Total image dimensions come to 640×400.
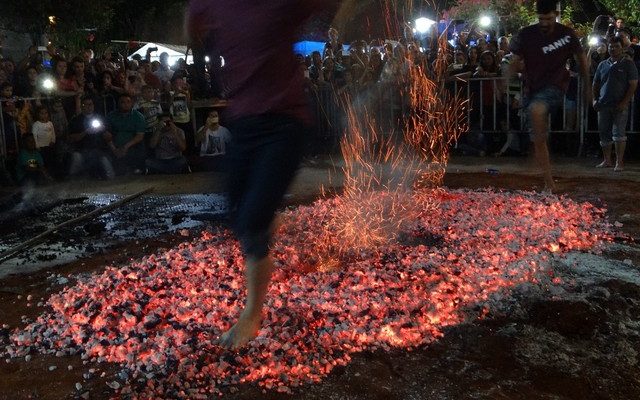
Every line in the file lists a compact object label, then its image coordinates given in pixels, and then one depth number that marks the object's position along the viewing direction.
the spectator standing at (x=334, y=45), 14.30
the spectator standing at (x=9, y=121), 10.73
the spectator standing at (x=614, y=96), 9.46
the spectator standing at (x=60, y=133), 11.19
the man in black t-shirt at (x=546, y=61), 7.41
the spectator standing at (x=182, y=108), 12.47
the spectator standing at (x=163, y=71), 15.27
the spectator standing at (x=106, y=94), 12.30
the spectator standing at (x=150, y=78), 13.80
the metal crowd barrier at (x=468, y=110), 11.40
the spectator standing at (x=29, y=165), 10.43
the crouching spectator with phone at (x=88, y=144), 11.18
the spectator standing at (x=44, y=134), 10.89
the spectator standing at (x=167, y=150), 11.42
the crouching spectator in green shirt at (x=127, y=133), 11.64
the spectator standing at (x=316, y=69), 13.43
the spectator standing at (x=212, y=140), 11.73
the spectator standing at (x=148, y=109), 12.02
